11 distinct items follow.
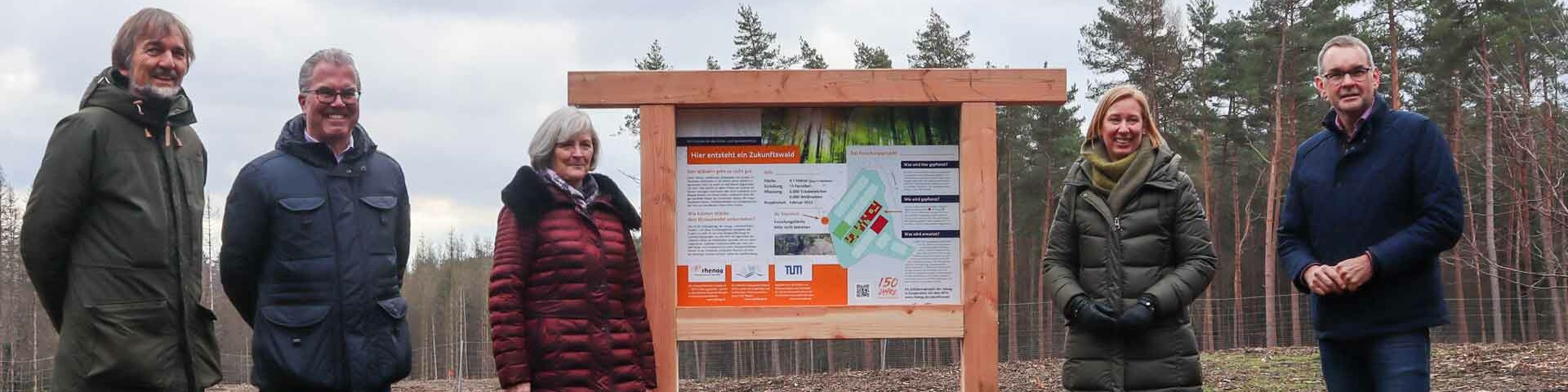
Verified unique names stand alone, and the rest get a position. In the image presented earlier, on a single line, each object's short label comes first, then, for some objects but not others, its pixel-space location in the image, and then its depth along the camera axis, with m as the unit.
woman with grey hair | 4.25
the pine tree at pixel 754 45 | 26.94
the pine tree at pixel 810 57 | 26.94
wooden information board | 5.11
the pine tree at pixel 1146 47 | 27.05
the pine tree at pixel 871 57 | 26.44
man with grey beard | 3.51
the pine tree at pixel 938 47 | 27.50
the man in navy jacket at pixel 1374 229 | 3.88
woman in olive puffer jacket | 4.17
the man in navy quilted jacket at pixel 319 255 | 3.71
